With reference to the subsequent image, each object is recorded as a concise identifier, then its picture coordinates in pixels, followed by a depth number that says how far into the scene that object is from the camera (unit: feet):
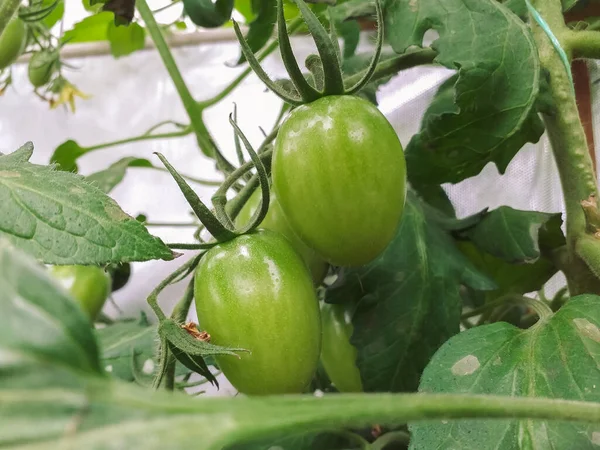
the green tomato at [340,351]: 0.52
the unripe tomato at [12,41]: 0.74
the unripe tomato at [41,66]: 0.90
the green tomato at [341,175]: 0.36
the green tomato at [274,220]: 0.46
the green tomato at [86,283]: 0.64
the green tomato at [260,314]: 0.36
